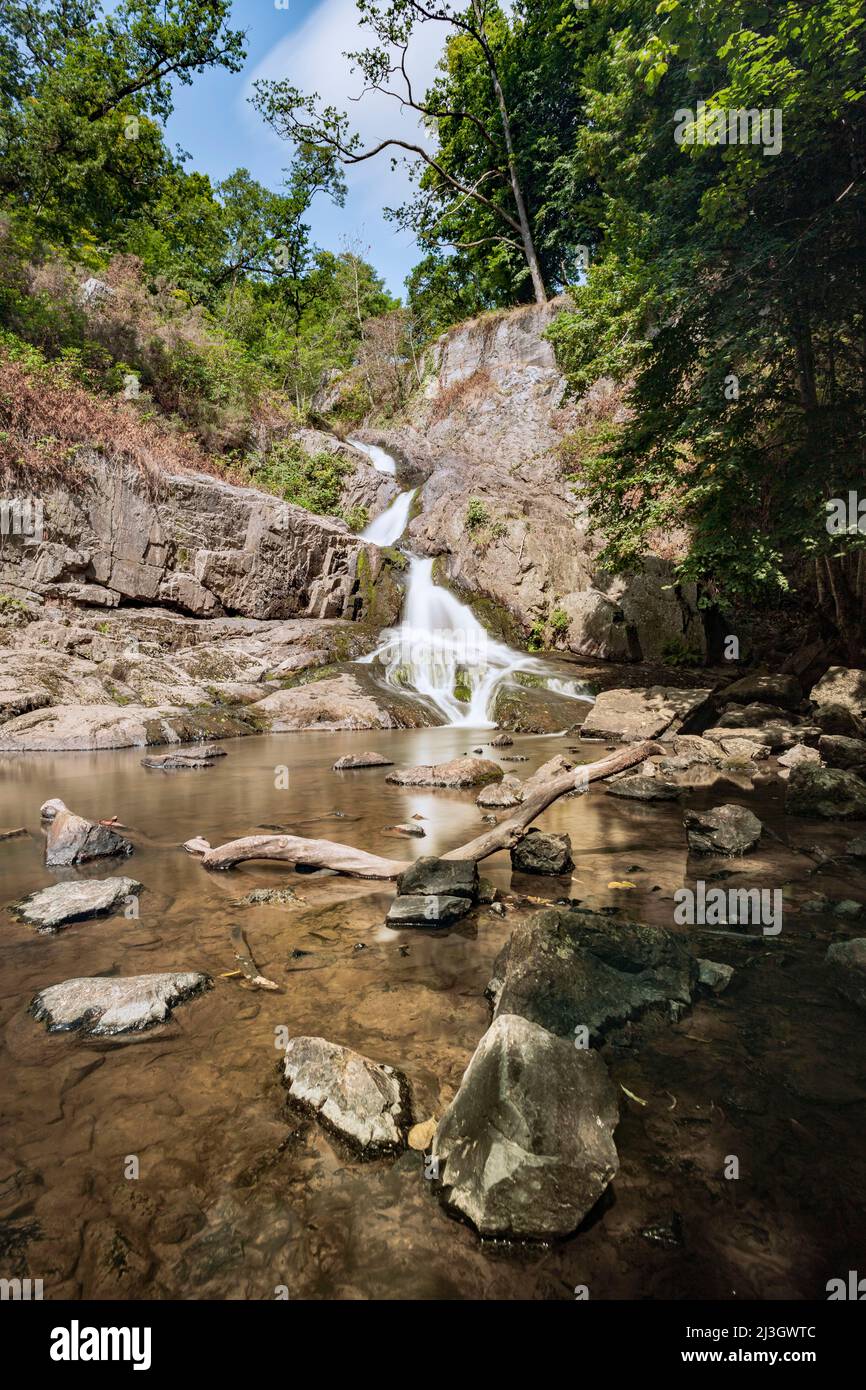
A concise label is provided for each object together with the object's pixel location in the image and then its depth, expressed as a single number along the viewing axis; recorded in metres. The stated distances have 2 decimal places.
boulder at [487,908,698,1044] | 2.54
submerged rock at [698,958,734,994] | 2.80
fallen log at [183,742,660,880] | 4.52
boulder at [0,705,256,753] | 10.88
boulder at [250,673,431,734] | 13.45
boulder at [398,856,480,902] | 3.93
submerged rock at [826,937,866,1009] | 2.69
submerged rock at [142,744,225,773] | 9.38
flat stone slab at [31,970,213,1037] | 2.55
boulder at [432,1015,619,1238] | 1.63
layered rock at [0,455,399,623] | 15.25
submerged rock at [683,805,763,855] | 4.85
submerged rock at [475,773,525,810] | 6.68
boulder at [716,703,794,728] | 10.35
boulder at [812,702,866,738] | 8.55
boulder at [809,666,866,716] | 9.25
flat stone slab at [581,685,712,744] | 11.23
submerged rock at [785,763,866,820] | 5.74
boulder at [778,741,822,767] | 7.66
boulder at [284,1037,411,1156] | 1.96
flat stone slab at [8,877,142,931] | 3.62
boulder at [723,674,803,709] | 11.13
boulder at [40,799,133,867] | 4.90
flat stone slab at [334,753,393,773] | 9.12
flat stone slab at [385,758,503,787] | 7.87
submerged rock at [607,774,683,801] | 6.89
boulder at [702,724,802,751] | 9.10
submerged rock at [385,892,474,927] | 3.62
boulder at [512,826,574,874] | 4.52
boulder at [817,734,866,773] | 7.28
